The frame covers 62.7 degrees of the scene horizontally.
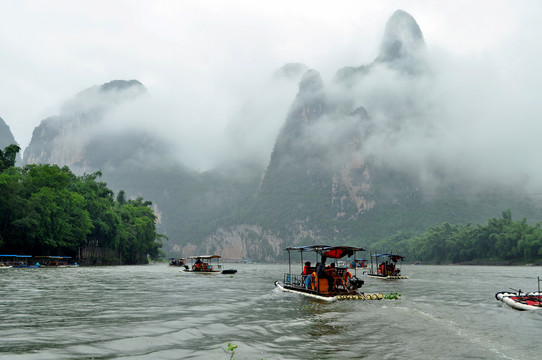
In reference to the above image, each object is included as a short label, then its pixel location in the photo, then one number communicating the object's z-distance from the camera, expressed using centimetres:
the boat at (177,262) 10616
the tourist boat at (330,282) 2518
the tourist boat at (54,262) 7225
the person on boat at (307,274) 2786
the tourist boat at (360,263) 9134
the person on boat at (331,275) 2623
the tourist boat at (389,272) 5122
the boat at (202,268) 6275
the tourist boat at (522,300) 2116
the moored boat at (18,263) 6206
